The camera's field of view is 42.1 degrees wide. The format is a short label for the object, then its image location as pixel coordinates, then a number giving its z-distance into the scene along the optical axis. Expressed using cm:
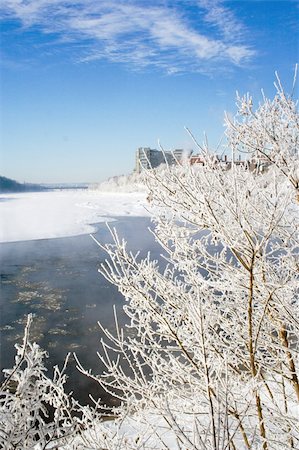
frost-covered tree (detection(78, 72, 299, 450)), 279
